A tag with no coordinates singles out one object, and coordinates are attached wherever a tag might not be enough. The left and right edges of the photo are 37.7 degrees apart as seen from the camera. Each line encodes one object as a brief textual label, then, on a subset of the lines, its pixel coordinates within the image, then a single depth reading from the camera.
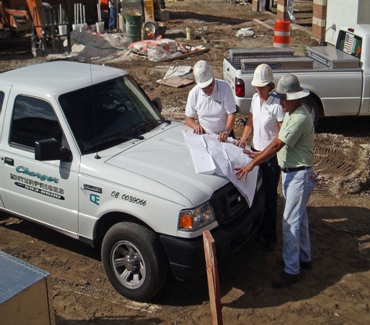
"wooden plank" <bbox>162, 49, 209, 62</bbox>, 16.20
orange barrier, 12.22
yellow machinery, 19.53
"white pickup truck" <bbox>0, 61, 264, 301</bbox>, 4.75
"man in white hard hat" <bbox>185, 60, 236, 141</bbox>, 6.01
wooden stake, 4.01
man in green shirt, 5.02
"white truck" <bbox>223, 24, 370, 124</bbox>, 9.29
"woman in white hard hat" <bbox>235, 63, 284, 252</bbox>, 5.55
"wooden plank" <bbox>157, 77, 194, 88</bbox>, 13.07
